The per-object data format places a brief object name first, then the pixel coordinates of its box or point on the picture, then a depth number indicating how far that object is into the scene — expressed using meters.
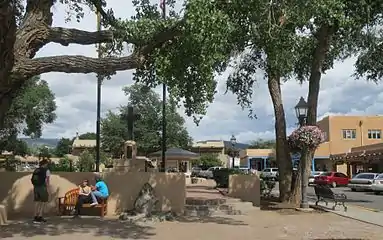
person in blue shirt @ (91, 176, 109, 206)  16.03
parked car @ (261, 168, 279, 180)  57.67
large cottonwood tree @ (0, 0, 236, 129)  11.42
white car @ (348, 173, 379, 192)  39.12
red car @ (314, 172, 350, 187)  48.06
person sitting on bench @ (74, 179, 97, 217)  15.91
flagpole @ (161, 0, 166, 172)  27.02
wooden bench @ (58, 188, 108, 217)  16.22
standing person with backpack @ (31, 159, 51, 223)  14.79
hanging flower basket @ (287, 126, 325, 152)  19.14
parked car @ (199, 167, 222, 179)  62.35
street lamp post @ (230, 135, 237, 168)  46.25
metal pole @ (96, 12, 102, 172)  24.38
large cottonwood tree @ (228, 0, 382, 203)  12.38
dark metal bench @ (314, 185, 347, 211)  20.53
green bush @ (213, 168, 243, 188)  30.88
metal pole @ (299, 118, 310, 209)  19.78
